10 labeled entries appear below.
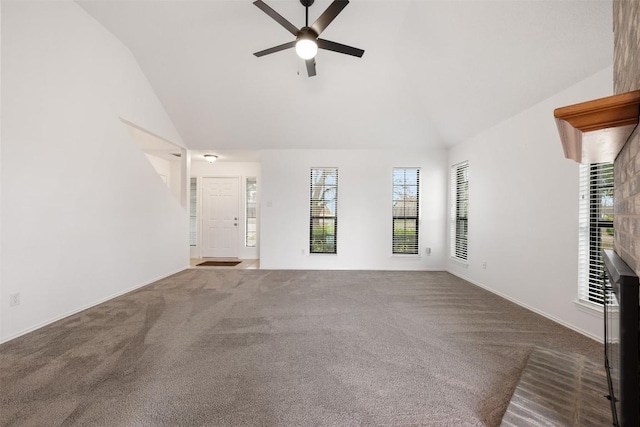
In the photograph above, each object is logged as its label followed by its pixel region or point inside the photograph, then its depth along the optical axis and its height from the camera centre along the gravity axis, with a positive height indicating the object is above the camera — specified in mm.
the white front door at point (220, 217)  6457 -192
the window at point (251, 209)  6480 +30
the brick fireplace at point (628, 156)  979 +256
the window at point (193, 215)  6559 -143
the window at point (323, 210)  5262 +19
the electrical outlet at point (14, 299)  2223 -829
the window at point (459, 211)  4496 +26
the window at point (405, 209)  5188 +57
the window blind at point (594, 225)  2305 -105
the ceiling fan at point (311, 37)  2220 +1725
